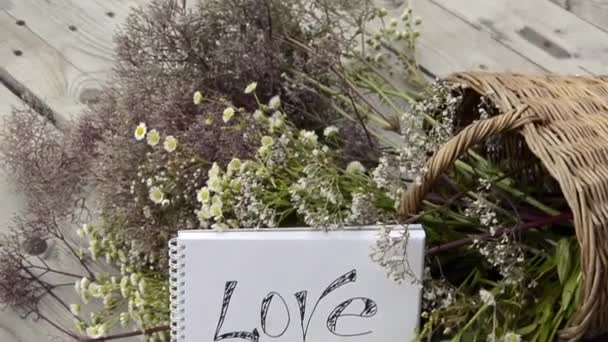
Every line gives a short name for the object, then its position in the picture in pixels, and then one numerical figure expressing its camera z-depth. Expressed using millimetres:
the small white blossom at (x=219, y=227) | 925
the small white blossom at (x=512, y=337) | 860
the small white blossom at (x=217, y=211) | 925
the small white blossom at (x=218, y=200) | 929
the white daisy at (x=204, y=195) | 942
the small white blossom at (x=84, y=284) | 1097
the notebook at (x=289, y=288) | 920
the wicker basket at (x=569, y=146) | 804
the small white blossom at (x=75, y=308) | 1104
